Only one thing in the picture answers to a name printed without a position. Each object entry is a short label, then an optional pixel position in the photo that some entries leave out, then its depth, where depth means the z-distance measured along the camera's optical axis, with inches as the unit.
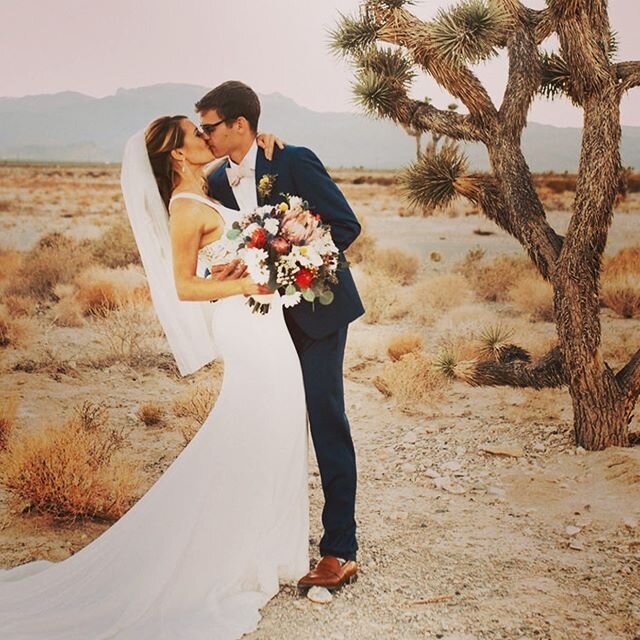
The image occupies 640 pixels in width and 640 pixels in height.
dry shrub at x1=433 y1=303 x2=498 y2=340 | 254.4
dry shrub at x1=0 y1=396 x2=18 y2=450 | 192.4
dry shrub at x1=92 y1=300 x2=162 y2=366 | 239.1
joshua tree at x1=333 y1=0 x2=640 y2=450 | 167.5
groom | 116.3
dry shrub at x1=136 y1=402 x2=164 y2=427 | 202.8
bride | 113.4
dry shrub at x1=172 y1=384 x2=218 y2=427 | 203.0
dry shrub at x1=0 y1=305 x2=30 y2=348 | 244.5
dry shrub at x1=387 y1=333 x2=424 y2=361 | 235.6
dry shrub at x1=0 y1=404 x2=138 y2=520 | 152.2
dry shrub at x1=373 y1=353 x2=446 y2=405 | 214.8
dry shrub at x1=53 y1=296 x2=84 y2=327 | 259.4
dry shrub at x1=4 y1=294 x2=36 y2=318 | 264.5
